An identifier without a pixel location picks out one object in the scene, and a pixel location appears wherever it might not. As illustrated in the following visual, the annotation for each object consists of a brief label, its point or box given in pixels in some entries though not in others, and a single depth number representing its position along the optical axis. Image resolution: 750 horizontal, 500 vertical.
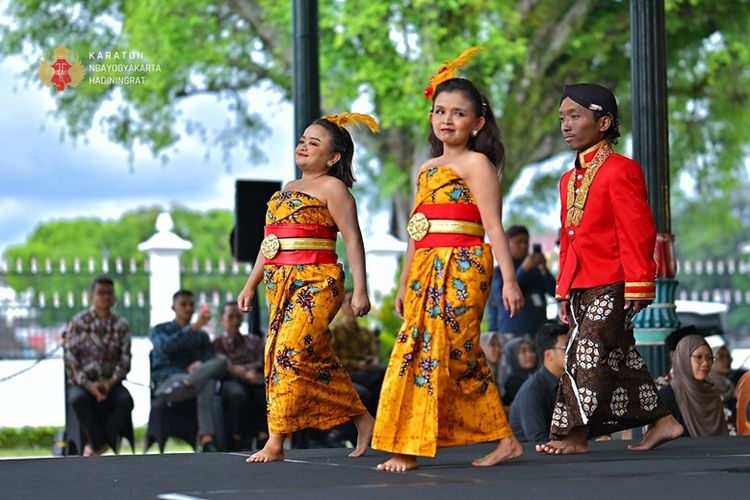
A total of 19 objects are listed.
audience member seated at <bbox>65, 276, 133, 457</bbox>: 18.78
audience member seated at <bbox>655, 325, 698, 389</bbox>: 15.65
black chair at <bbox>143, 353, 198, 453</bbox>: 19.63
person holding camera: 21.49
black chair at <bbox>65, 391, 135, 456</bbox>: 18.89
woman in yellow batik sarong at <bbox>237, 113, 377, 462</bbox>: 11.49
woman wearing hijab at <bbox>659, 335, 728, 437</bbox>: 15.05
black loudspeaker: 18.92
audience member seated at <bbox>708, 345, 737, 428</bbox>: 17.20
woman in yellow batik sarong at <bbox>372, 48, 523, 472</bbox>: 10.29
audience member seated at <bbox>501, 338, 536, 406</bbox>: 18.23
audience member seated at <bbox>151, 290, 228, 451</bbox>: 19.56
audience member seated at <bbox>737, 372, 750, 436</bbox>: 16.11
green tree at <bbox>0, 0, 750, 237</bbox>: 40.11
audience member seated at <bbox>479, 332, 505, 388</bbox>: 20.62
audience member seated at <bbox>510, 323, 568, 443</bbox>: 14.47
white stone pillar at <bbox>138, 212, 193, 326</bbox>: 28.13
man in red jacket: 11.35
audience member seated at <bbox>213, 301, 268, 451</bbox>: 19.95
